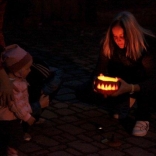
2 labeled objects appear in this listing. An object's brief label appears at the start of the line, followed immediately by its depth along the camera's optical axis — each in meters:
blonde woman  4.41
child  3.74
